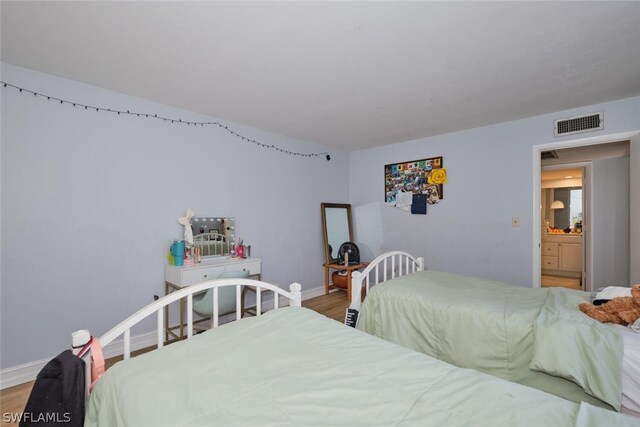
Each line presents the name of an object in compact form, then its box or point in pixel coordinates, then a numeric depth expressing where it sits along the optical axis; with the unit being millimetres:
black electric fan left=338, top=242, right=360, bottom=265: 4352
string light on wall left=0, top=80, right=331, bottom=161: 2183
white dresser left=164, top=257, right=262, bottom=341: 2623
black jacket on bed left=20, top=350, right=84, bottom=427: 900
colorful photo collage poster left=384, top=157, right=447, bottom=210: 3873
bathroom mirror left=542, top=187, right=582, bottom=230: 5711
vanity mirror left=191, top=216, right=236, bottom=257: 3043
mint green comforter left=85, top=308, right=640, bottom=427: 825
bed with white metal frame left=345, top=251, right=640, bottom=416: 1289
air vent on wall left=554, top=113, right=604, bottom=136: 2812
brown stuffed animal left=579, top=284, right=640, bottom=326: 1480
